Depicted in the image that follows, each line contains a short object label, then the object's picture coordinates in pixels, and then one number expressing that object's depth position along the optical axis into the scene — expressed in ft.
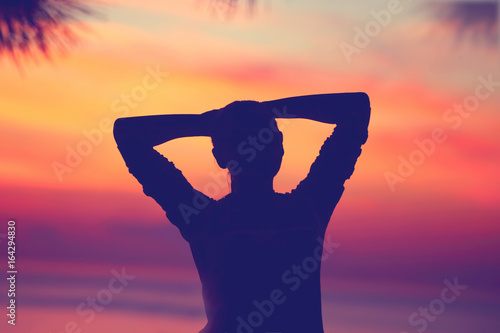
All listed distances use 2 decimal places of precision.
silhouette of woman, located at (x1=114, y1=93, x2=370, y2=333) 13.34
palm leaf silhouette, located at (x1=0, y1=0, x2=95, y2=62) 20.57
